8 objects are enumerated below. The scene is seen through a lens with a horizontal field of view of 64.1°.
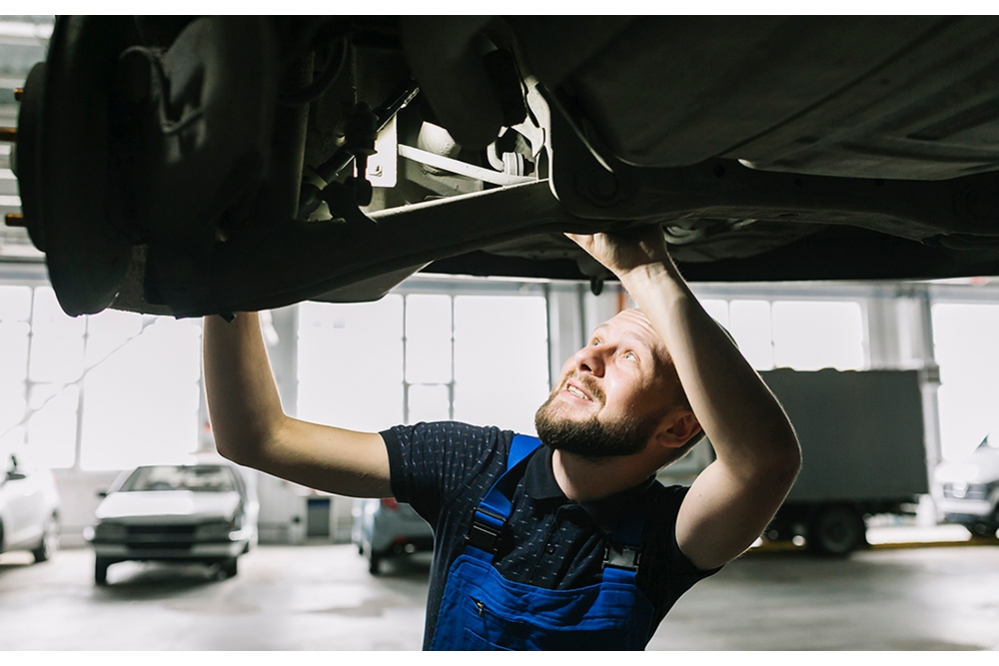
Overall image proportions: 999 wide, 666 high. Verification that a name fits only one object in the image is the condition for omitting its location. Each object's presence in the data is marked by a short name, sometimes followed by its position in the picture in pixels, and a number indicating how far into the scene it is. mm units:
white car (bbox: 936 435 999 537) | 8492
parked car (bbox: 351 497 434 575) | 6930
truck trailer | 8070
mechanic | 1224
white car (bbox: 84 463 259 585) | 6320
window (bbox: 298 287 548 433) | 10406
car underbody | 833
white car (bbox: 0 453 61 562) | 6746
